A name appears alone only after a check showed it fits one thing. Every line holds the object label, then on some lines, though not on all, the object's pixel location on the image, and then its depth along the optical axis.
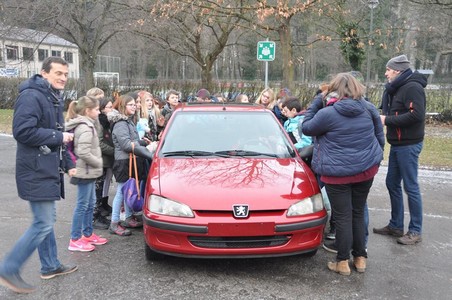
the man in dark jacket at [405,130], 4.60
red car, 3.61
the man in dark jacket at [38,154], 3.32
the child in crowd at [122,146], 4.92
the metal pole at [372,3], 15.62
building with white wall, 18.56
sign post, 10.94
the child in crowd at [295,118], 5.30
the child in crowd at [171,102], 7.26
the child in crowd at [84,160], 4.30
